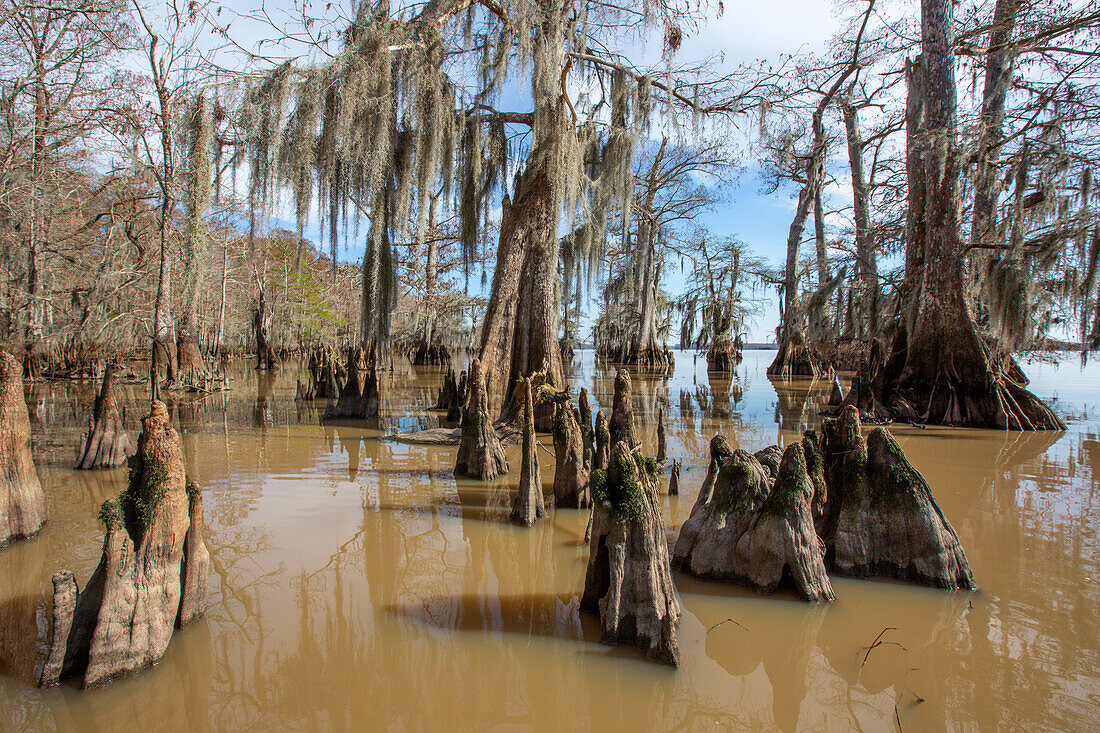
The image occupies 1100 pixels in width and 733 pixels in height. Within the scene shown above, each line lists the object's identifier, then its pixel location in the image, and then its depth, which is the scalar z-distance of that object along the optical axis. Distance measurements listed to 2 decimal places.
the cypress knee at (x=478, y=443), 6.03
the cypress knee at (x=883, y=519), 3.29
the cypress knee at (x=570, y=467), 4.98
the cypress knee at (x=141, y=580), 2.33
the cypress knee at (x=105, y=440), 6.02
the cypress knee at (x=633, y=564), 2.61
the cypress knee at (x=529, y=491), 4.54
